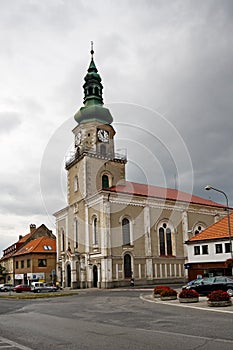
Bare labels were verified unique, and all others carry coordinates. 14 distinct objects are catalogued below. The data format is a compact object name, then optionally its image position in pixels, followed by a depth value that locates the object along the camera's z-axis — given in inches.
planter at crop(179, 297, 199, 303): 978.1
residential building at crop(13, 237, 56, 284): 2787.9
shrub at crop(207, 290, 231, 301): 852.6
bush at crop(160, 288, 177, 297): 1093.1
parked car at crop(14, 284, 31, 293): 2177.7
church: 2176.4
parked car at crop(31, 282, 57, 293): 2022.0
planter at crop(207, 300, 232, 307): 849.5
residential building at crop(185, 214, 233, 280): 1720.0
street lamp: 1338.6
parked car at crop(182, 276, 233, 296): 1105.4
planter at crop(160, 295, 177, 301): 1092.5
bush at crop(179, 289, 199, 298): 975.5
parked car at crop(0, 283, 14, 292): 2519.2
